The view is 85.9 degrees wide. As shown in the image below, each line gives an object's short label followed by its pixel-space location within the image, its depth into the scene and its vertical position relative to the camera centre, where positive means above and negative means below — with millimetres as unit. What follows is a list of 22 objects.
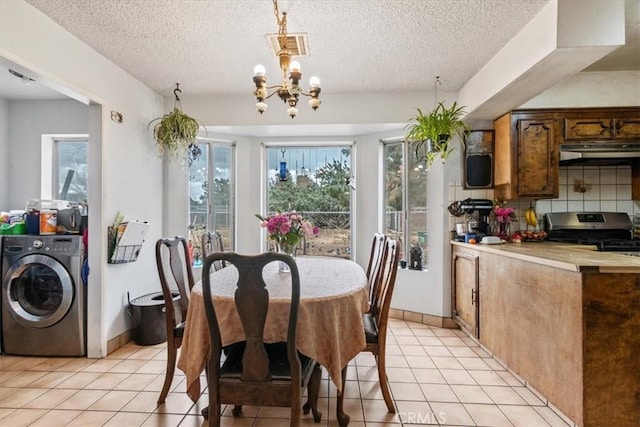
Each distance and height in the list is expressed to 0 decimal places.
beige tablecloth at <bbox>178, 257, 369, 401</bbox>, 1572 -522
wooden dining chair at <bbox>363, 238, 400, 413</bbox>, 2033 -698
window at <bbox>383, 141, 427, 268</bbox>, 3795 +183
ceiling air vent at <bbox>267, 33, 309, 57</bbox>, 2370 +1238
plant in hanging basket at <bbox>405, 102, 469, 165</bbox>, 3188 +807
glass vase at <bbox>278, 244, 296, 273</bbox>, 2379 -248
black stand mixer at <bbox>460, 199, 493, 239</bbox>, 3420 +27
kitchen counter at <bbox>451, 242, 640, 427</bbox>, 1729 -639
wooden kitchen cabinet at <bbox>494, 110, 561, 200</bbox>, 3158 +547
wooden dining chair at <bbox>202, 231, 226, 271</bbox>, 2736 -239
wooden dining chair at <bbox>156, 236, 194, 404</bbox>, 2043 -545
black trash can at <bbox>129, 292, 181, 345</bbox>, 3068 -954
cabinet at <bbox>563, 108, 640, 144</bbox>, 3158 +831
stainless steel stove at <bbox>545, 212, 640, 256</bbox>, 3412 -116
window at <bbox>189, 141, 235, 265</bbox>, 4016 +260
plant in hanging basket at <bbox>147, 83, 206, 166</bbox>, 3430 +844
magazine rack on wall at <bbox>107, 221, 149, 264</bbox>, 2885 -212
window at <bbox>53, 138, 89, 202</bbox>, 3912 +530
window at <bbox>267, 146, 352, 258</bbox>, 4352 +319
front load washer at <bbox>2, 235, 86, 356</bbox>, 2768 -682
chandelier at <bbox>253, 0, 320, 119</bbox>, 1946 +779
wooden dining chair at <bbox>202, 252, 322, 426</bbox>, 1401 -619
